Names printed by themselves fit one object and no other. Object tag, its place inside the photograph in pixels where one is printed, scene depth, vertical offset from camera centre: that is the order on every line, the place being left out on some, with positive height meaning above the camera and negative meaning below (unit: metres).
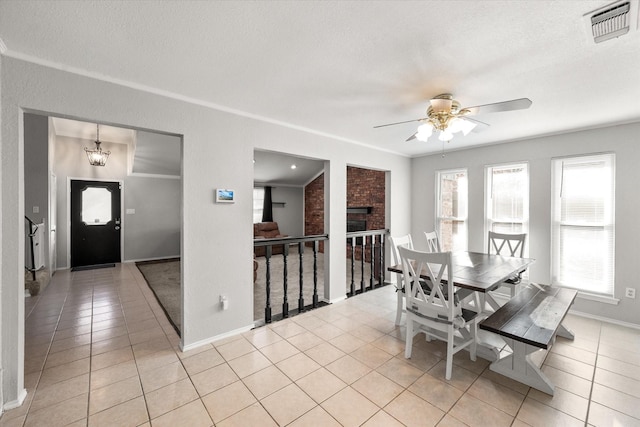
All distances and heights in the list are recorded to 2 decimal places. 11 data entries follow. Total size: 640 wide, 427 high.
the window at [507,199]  3.96 +0.21
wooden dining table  2.27 -0.60
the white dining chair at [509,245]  3.17 -0.51
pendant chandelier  5.43 +1.17
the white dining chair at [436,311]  2.15 -0.88
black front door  6.00 -0.27
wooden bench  1.91 -0.88
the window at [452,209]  4.65 +0.05
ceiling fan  2.08 +0.81
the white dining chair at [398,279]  3.07 -0.80
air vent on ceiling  1.34 +1.04
